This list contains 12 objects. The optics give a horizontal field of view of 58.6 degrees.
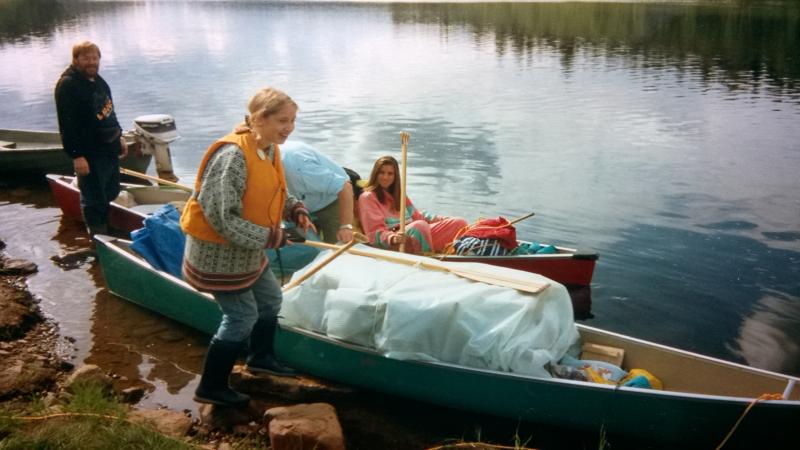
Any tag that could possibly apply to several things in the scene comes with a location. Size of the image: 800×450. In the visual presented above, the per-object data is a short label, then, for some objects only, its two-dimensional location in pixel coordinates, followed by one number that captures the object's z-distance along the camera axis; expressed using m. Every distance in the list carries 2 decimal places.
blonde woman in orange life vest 3.88
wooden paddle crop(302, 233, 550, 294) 4.97
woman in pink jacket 7.25
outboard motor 12.41
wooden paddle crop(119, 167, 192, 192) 8.78
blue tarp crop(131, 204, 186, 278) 6.51
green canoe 4.20
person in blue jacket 6.74
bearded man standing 6.88
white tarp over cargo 4.72
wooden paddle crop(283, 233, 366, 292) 5.16
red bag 7.47
